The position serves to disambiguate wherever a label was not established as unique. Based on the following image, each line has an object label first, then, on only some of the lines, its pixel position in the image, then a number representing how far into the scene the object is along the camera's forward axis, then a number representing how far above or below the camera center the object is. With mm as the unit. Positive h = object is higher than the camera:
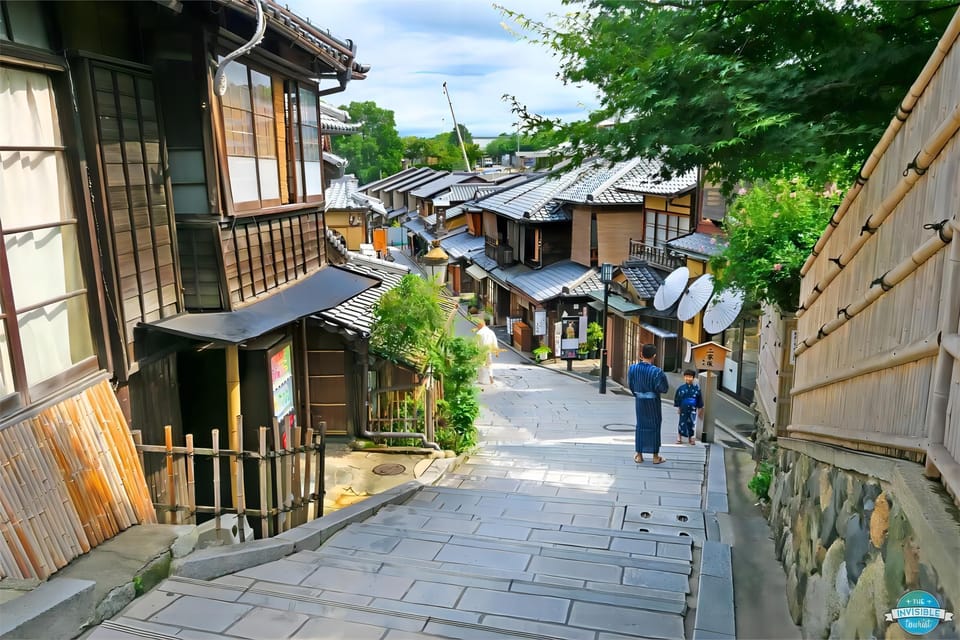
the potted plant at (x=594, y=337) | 29078 -6148
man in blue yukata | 11297 -3407
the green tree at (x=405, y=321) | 12500 -2271
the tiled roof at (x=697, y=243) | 21703 -1692
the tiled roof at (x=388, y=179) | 80475 +2121
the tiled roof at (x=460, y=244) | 46812 -3440
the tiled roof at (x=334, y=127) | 21875 +2298
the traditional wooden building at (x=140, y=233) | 5695 -366
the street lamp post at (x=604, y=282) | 23417 -3199
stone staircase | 5004 -3382
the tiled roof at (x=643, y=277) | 24672 -3113
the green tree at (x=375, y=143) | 92938 +7365
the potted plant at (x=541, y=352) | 30750 -7108
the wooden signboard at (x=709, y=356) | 14930 -3553
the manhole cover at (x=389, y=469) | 11250 -4515
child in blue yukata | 14336 -4401
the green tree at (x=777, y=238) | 9359 -673
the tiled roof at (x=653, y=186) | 24078 +327
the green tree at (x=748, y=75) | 5617 +996
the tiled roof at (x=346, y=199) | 34344 -91
